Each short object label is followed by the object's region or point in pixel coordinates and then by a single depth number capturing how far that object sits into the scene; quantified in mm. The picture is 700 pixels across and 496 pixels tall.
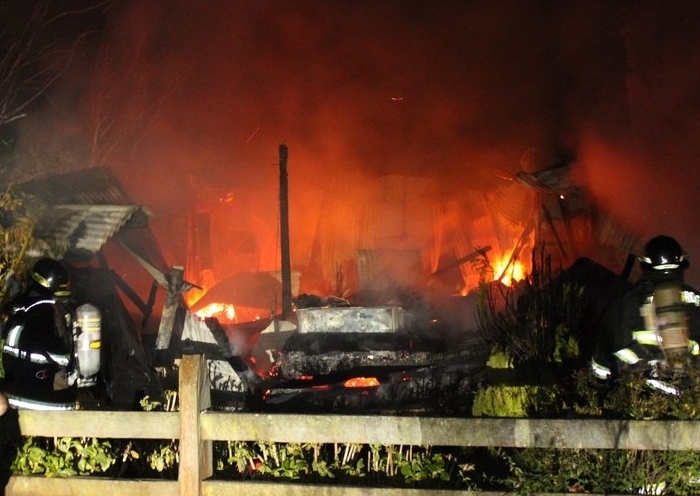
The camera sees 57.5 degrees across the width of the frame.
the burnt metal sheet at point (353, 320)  10336
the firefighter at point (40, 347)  5273
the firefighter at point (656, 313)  4668
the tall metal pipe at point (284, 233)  12133
